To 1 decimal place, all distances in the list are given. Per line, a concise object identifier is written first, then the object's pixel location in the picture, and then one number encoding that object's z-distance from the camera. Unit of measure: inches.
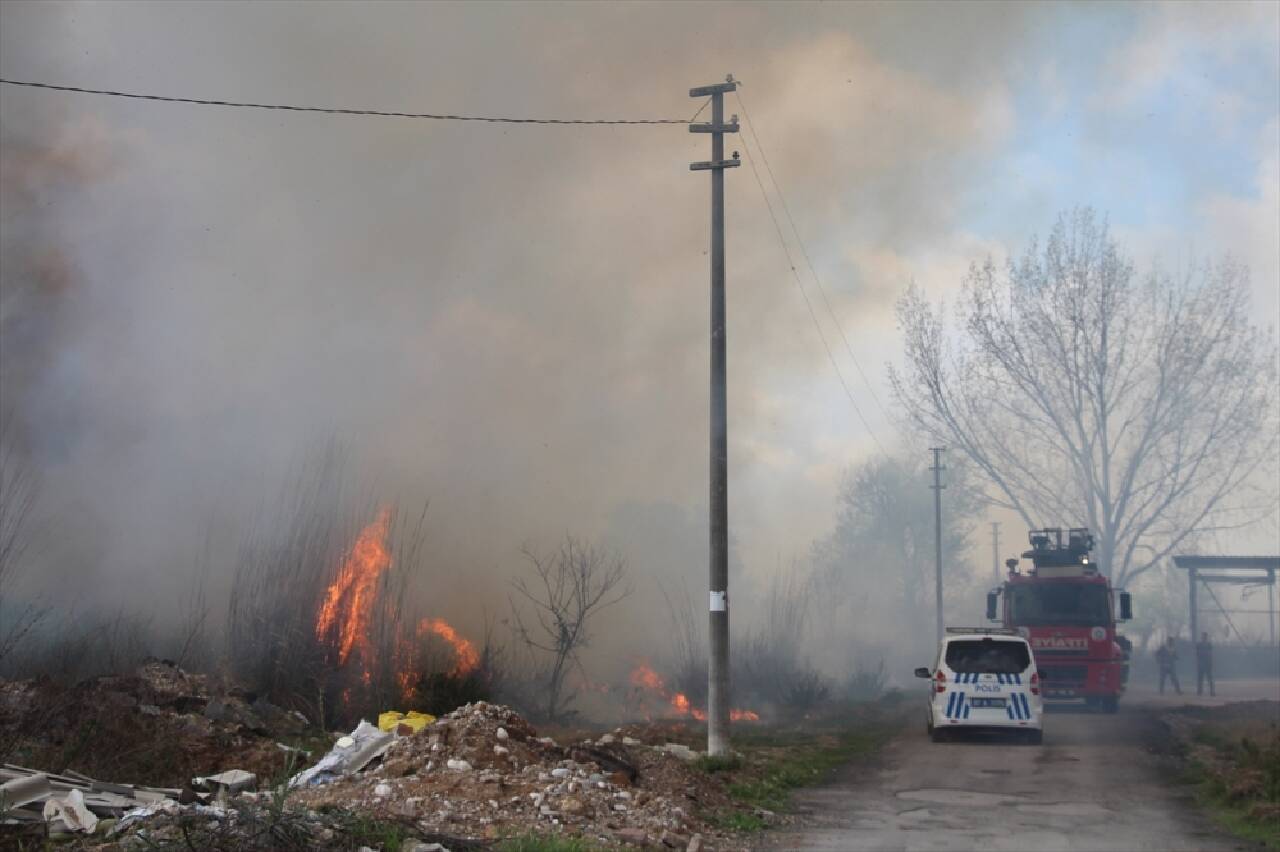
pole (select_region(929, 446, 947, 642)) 1599.4
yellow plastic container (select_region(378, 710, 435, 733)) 552.7
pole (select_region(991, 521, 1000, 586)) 2871.6
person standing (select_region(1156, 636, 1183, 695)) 1326.3
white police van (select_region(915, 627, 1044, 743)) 693.9
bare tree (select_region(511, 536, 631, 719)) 870.4
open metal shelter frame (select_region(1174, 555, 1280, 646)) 1386.6
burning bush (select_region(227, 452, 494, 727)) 683.4
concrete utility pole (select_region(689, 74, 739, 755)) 566.3
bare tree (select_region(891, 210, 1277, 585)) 1341.0
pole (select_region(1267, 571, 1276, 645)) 1484.6
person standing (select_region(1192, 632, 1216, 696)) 1249.4
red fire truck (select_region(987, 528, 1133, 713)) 938.1
